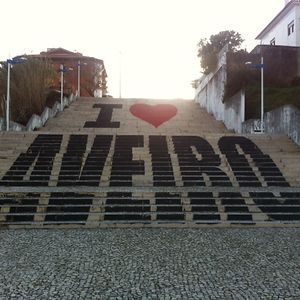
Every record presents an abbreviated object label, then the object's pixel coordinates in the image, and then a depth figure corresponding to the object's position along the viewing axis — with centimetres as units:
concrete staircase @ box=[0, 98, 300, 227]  756
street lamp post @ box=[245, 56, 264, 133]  1477
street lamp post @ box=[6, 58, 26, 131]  1481
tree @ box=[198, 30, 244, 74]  2375
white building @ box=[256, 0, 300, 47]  2671
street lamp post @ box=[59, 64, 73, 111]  2036
